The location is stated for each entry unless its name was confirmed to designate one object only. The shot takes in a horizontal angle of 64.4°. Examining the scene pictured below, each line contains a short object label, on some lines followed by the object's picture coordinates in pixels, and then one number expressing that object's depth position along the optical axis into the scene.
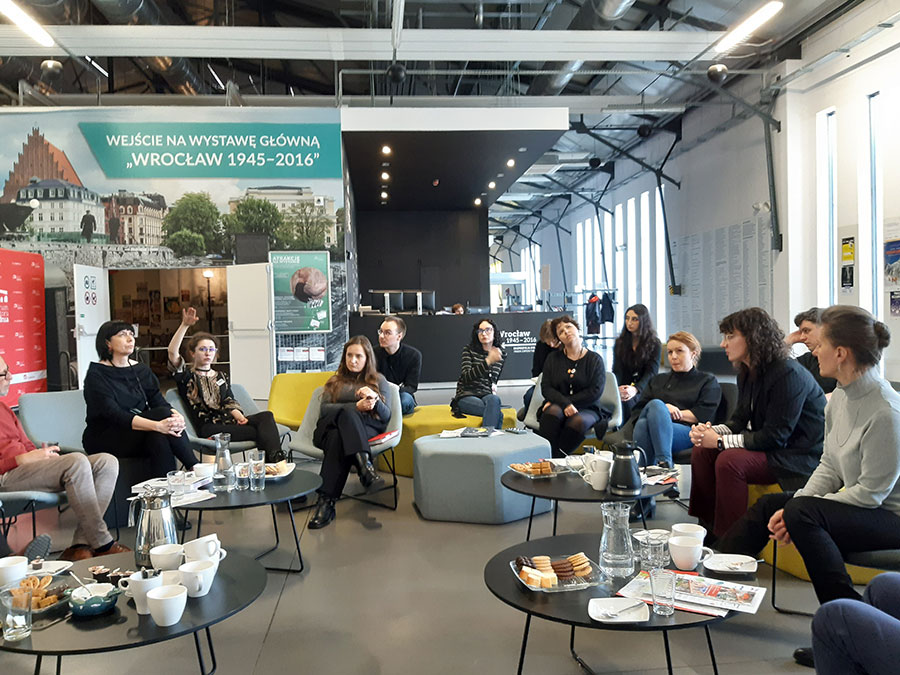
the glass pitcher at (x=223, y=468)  3.53
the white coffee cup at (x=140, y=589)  1.99
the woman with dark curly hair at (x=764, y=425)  3.43
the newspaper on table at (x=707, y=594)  1.89
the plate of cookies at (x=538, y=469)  3.55
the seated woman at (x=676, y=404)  4.27
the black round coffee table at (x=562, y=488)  3.15
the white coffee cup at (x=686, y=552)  2.17
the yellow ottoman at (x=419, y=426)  5.58
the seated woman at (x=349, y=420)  4.51
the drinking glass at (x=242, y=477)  3.52
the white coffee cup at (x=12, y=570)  2.05
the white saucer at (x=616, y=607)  1.86
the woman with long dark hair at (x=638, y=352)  5.56
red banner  8.06
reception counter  11.53
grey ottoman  4.30
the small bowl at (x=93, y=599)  1.98
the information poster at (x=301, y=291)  9.64
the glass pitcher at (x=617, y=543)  2.21
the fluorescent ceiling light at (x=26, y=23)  6.54
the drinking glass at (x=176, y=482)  3.34
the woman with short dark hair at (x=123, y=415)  4.27
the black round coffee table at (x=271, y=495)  3.23
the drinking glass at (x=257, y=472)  3.51
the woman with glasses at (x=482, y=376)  5.76
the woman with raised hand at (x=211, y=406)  5.00
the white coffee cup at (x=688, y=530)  2.26
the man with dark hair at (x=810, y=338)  4.45
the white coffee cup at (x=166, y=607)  1.89
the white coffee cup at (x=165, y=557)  2.18
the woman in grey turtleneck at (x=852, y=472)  2.42
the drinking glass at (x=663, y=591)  1.89
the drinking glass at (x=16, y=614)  1.84
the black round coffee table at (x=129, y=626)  1.80
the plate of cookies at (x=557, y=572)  2.08
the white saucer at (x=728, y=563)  2.13
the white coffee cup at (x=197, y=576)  2.07
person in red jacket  3.60
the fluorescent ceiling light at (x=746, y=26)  6.44
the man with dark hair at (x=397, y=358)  5.99
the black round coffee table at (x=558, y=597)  1.84
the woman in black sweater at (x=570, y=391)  5.07
